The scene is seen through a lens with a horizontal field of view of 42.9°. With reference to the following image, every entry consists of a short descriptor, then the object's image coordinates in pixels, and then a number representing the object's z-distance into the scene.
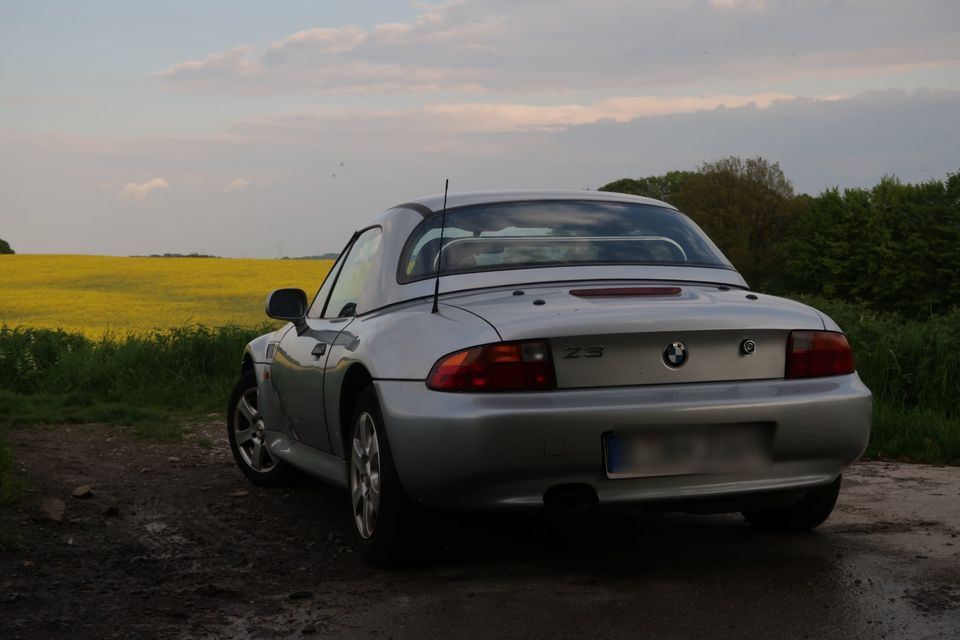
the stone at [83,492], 6.72
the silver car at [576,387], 4.19
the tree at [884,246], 67.75
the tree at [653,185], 93.62
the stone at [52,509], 5.89
